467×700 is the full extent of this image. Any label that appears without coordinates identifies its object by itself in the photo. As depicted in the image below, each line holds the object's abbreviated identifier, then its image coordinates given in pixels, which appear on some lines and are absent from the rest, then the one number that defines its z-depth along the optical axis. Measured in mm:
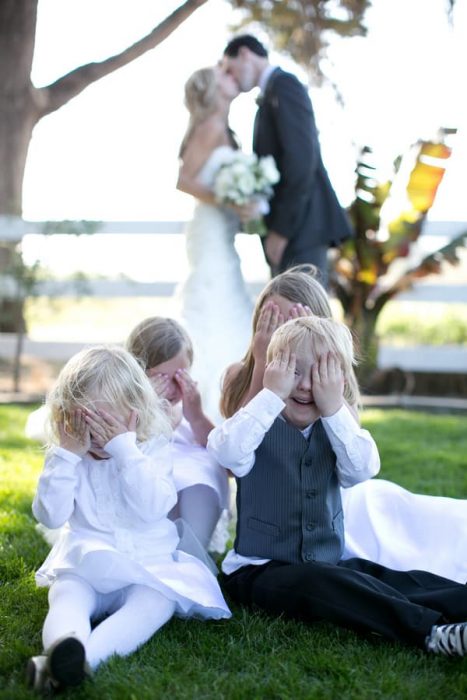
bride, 4840
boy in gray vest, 2490
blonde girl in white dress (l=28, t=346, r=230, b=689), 2426
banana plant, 8289
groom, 4953
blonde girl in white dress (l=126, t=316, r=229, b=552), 3146
